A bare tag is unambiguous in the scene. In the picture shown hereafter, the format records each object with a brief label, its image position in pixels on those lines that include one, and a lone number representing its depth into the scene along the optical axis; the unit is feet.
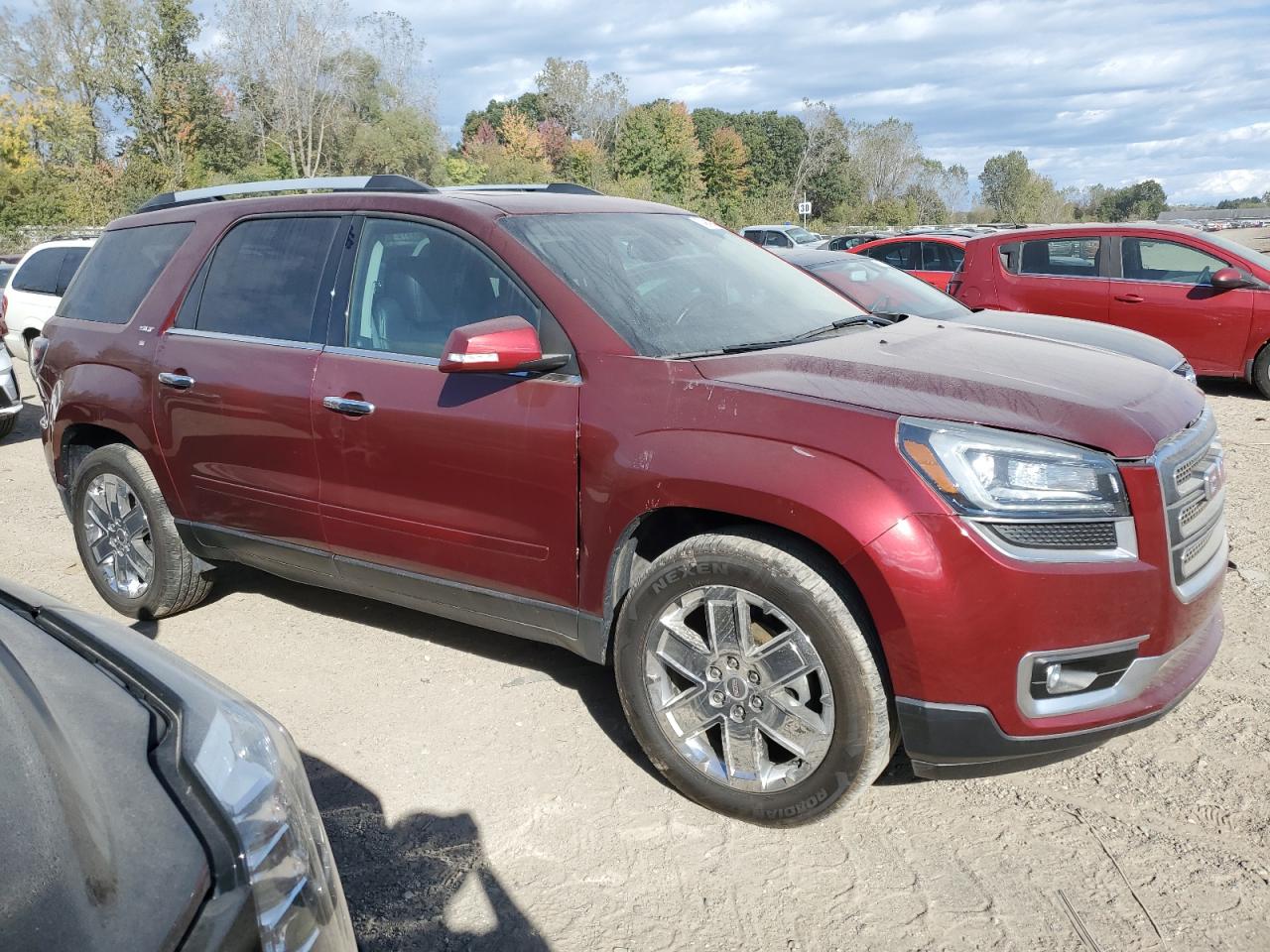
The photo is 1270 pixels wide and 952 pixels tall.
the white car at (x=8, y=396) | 30.07
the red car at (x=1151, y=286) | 30.81
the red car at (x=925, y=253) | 41.78
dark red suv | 8.50
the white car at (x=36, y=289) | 39.17
